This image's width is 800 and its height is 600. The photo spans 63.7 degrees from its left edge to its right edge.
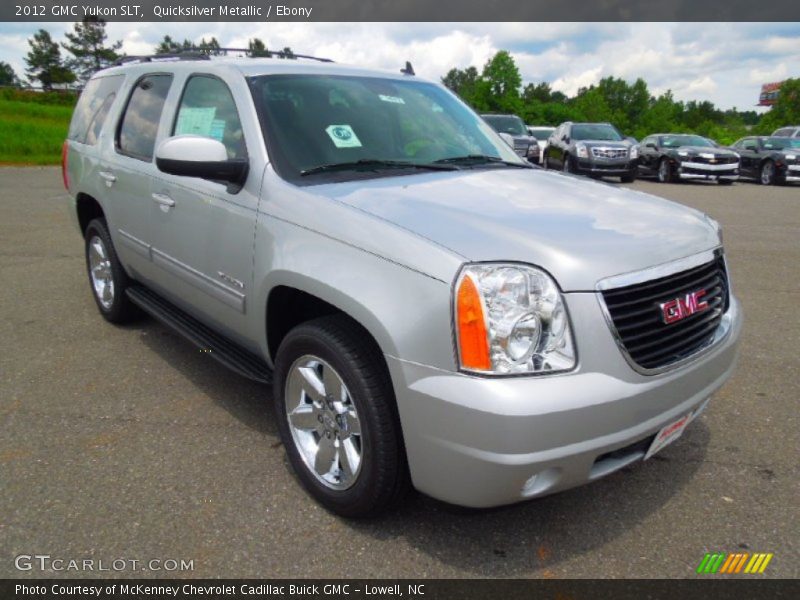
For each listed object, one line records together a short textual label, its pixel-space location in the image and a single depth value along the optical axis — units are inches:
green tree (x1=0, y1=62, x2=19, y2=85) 3662.9
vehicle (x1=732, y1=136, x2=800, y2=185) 725.3
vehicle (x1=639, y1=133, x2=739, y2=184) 715.4
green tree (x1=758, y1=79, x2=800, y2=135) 2165.4
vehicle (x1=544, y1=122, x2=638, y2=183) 658.8
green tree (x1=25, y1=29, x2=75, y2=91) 3304.6
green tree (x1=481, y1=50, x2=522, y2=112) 2802.7
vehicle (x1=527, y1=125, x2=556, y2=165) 1025.5
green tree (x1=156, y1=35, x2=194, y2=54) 3096.5
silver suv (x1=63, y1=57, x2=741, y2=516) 81.5
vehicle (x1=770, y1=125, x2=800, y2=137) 888.6
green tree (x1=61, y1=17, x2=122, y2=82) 3107.8
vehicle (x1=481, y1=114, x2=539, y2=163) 627.8
